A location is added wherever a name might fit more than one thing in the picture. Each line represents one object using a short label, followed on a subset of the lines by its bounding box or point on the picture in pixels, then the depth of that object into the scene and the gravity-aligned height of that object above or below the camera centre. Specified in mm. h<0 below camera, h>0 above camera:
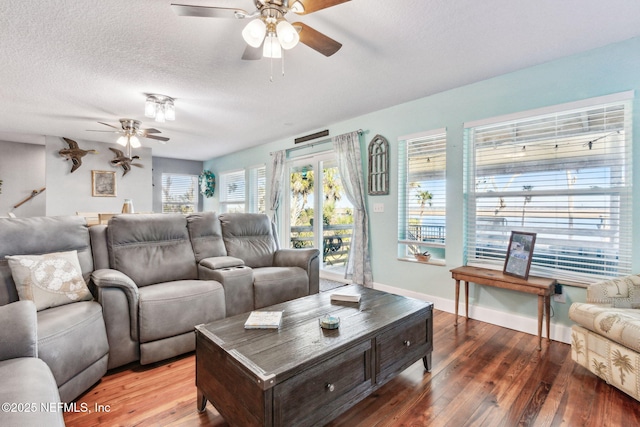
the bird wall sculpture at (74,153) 5375 +983
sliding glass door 4699 -39
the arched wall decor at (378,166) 3934 +581
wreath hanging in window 7574 +627
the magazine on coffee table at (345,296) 2078 -639
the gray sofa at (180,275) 2066 -611
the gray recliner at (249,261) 2654 -557
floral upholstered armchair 1718 -767
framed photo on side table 2652 -419
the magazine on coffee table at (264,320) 1627 -648
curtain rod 4215 +1085
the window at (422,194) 3473 +174
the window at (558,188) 2398 +195
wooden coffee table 1236 -739
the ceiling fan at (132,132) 4355 +1120
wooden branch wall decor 5816 +208
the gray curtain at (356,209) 4102 -12
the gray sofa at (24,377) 942 -650
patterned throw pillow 1877 -481
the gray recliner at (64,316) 1605 -653
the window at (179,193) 7668 +389
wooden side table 2438 -652
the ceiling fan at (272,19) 1587 +1070
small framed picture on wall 5789 +464
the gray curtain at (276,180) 5539 +519
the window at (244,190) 6312 +401
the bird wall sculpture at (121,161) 5832 +911
